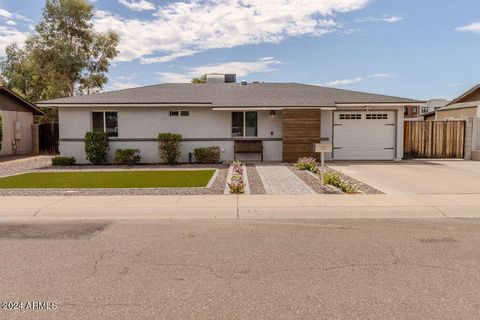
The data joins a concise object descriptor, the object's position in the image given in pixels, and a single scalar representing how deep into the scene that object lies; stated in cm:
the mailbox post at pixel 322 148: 1082
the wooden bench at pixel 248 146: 1894
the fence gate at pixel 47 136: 2639
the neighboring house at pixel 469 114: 1995
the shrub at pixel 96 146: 1798
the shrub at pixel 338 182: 1011
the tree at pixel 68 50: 3334
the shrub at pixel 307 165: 1533
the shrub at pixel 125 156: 1806
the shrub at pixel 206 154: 1828
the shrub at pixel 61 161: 1786
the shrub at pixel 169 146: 1814
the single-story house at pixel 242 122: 1836
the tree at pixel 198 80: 5417
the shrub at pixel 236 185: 1020
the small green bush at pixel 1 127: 2060
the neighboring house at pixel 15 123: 2359
